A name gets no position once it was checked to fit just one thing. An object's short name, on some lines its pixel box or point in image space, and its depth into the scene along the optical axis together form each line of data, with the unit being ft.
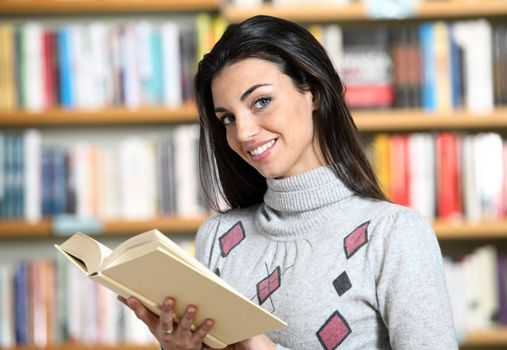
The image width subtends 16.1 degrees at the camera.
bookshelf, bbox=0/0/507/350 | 15.09
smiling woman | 11.00
